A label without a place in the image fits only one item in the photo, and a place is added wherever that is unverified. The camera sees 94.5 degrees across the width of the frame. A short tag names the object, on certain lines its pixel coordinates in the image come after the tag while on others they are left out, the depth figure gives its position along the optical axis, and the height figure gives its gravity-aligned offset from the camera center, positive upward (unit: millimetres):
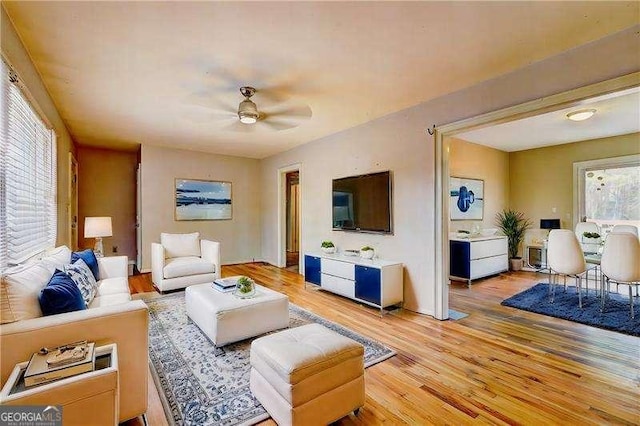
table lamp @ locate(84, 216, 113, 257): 4293 -175
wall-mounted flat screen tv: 3902 +179
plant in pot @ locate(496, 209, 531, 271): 6098 -288
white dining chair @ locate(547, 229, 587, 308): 3643 -509
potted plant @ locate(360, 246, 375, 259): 3975 -500
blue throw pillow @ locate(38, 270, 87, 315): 1636 -464
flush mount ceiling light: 3814 +1308
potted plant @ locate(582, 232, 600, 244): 4422 -357
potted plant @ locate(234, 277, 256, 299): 2893 -713
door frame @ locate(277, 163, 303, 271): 6285 -48
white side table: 1176 -731
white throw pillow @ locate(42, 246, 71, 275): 2270 -344
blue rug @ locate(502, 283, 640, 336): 3035 -1118
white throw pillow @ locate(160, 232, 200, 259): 4715 -458
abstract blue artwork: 5480 +311
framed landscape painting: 5996 +352
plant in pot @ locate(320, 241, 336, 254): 4641 -496
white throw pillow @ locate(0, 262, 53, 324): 1455 -402
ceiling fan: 2617 +969
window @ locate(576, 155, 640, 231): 5086 +410
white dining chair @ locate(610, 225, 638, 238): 4391 -230
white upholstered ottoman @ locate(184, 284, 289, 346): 2551 -898
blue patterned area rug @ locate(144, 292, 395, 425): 1730 -1147
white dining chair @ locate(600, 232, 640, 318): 3195 -501
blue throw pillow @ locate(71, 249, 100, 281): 3114 -460
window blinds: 1969 +332
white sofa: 1414 -584
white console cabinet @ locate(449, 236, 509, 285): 4770 -716
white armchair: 4219 -678
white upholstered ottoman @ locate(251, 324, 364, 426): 1517 -877
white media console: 3439 -802
